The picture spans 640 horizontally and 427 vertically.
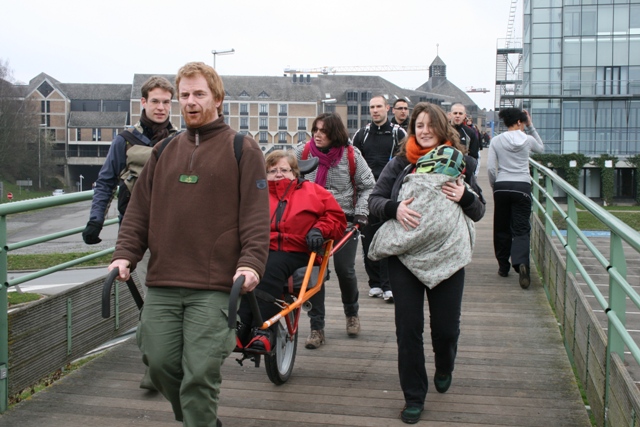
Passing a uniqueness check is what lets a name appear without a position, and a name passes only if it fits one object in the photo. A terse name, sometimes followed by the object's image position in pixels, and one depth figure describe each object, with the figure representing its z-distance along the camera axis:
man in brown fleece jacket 3.35
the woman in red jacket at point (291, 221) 4.69
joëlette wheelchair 4.57
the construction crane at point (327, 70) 181.06
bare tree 84.69
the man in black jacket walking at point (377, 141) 7.30
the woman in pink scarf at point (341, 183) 5.97
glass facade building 56.88
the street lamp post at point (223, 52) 41.43
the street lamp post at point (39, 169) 93.50
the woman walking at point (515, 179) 8.12
